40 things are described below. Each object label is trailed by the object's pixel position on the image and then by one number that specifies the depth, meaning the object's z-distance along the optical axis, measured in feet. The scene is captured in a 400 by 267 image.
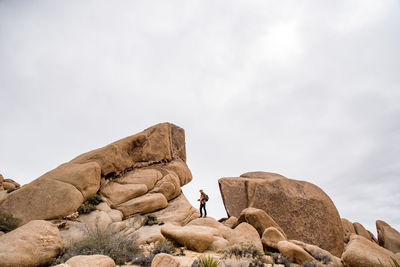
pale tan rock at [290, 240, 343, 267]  34.32
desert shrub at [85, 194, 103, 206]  58.86
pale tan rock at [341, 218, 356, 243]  72.59
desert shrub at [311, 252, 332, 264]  34.92
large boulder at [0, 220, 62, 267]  28.25
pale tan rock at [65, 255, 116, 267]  23.92
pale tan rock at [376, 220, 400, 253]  66.02
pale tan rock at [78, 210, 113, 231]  52.72
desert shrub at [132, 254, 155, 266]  28.96
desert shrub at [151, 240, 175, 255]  34.17
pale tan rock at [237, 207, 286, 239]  49.03
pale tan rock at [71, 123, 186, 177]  67.00
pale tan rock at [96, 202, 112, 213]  58.17
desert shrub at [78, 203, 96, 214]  55.62
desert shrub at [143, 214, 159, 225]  54.95
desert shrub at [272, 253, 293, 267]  32.91
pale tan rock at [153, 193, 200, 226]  60.16
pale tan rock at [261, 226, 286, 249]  41.44
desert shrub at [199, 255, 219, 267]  26.30
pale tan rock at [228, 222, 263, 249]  41.14
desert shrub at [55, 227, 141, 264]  30.85
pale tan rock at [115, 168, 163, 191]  67.97
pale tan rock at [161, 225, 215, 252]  37.76
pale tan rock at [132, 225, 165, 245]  42.52
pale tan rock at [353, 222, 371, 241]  78.22
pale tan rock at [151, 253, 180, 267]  25.04
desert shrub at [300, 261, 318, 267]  31.44
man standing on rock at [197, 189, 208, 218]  61.77
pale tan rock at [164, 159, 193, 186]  78.71
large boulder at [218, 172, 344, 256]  54.03
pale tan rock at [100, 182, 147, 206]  62.45
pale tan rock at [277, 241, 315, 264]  34.55
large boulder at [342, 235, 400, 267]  31.45
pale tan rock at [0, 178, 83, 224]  52.39
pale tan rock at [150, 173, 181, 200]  68.69
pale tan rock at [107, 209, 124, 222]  56.24
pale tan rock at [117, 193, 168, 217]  60.49
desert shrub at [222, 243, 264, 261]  31.81
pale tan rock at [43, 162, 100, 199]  58.75
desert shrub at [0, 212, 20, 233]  47.83
